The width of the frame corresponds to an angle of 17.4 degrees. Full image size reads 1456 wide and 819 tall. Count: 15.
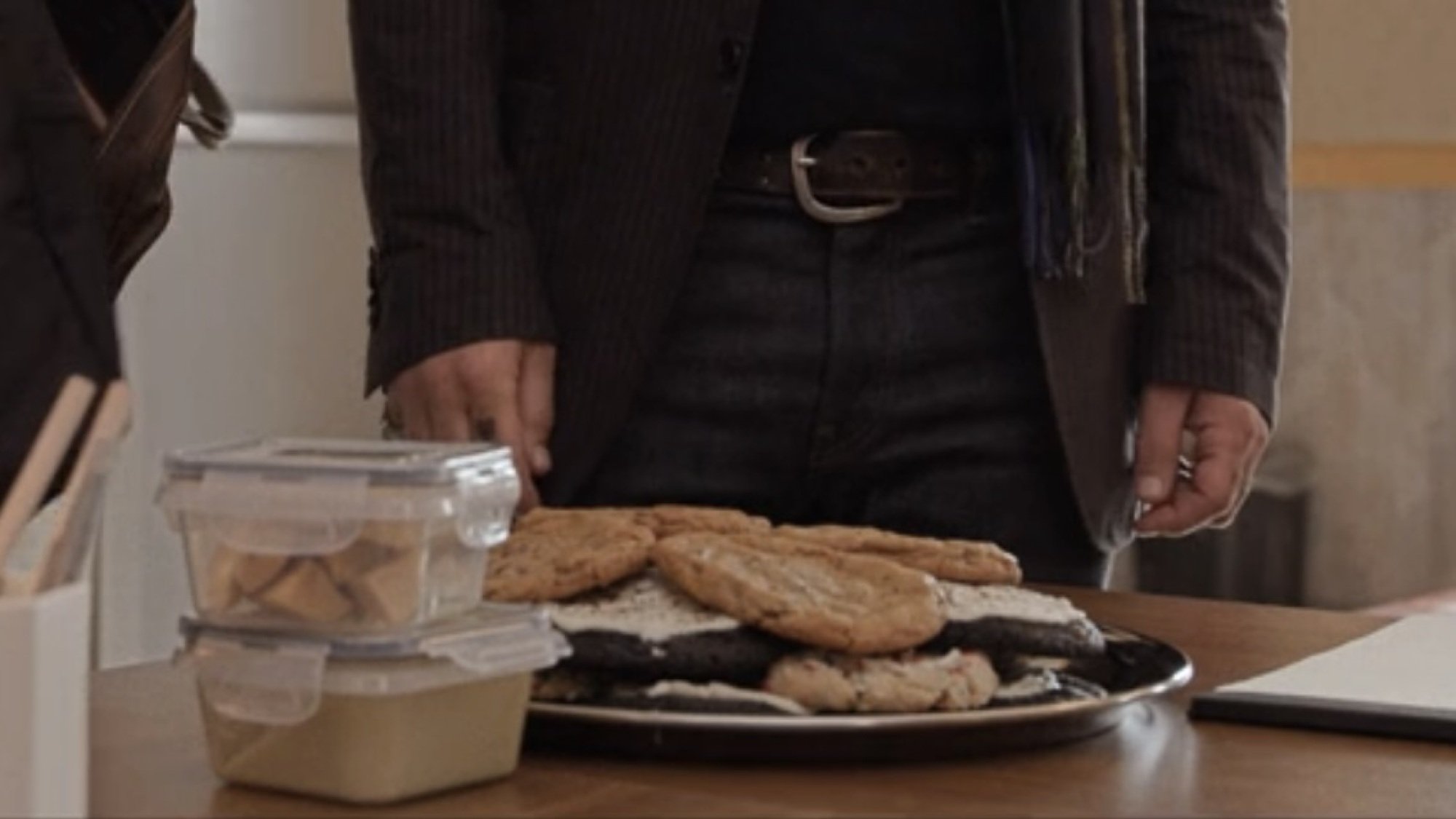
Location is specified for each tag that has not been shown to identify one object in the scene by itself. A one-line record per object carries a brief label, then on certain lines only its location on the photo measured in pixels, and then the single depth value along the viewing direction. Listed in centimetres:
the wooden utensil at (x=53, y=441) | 208
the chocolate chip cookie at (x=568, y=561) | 230
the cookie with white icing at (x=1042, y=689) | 229
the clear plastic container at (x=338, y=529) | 215
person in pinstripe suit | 289
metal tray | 223
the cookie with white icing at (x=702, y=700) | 224
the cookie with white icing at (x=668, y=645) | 225
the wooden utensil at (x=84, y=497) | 210
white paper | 240
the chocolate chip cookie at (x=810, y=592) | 225
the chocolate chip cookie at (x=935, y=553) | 238
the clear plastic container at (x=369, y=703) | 215
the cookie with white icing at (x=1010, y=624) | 230
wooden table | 219
